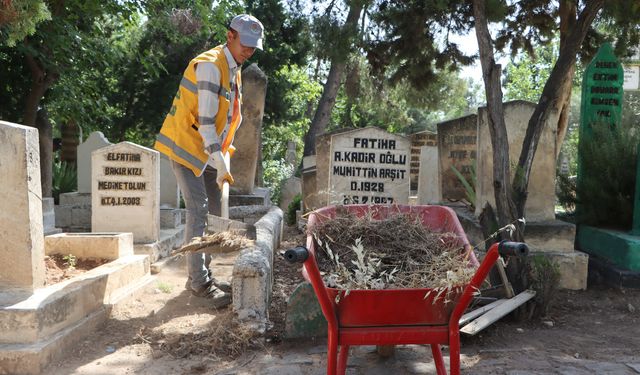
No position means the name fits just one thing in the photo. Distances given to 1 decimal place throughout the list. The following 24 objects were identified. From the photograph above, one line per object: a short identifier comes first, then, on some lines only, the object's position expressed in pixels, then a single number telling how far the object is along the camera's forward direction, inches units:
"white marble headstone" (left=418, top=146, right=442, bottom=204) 397.7
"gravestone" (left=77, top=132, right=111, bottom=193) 393.4
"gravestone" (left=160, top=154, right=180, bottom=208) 373.1
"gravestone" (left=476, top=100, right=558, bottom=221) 235.3
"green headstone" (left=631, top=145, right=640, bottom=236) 221.7
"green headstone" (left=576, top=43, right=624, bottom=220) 255.3
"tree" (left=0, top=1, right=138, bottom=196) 353.4
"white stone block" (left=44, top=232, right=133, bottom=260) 195.9
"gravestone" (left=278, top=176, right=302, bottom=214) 641.4
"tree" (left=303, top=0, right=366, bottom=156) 281.9
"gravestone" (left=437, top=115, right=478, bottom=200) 315.6
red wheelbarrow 98.0
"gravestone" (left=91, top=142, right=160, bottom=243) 259.8
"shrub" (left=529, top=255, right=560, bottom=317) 176.1
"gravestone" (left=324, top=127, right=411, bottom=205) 273.9
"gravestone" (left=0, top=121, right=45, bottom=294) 140.6
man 166.6
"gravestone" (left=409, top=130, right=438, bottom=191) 497.4
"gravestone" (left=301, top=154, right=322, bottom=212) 375.9
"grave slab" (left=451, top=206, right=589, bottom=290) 222.4
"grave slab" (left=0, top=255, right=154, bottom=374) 129.0
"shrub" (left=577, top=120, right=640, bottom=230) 237.3
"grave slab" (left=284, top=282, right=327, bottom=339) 154.6
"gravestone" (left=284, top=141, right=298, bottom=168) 1105.4
